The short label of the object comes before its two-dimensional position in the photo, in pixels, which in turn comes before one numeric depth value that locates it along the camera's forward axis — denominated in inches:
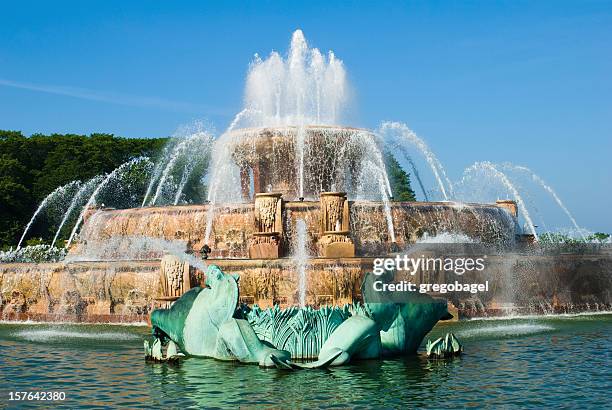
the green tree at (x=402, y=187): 2437.3
